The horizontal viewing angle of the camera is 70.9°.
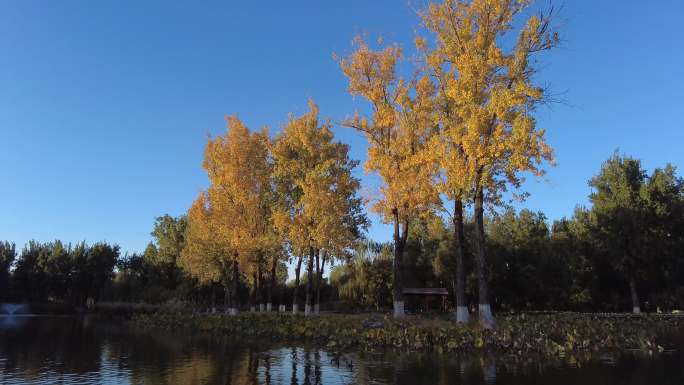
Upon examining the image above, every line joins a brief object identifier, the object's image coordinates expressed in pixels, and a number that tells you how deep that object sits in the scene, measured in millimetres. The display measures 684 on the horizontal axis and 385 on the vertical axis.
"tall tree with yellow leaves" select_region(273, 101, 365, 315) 26484
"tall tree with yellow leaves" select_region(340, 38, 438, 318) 22766
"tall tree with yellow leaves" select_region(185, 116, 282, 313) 30562
